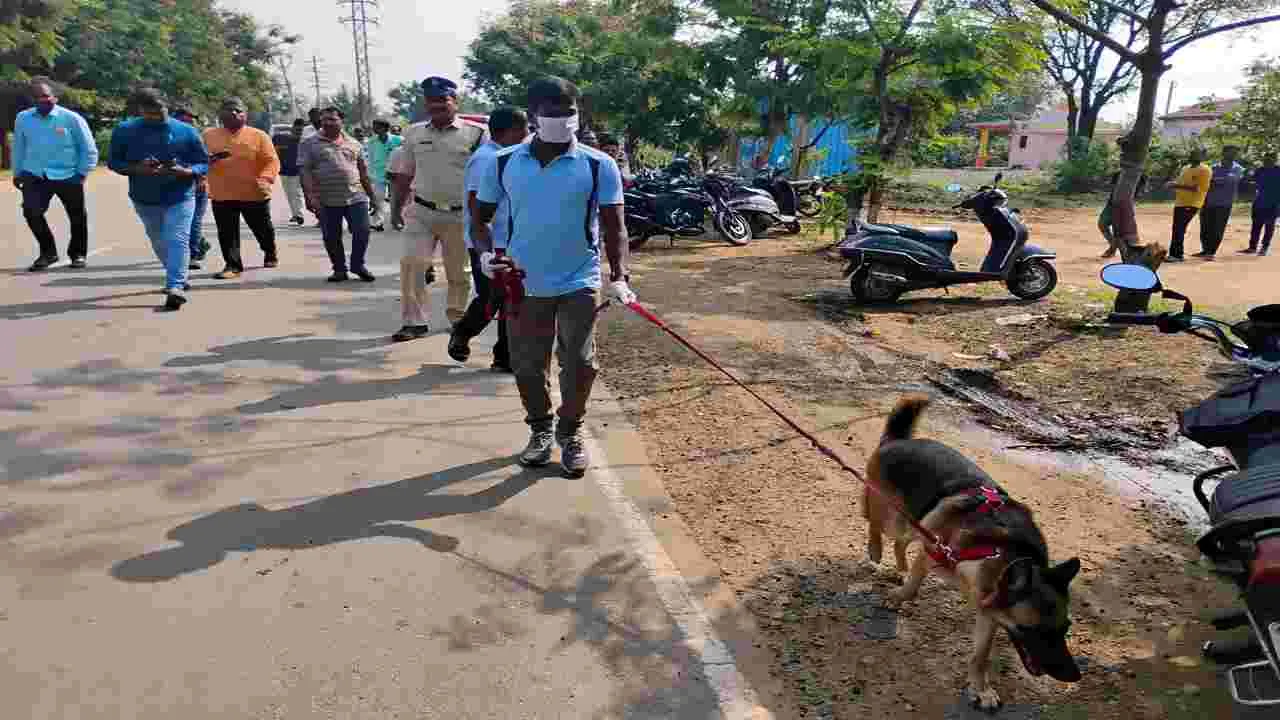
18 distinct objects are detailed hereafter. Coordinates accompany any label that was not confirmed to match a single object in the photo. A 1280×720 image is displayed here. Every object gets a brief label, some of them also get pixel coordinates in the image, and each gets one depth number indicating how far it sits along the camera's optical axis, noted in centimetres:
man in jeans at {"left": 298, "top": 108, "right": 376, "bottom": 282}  823
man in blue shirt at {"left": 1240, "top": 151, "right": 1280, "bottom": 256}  1327
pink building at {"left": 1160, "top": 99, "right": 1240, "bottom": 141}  4906
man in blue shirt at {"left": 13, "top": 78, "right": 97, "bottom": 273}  827
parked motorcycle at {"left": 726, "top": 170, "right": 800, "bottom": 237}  1406
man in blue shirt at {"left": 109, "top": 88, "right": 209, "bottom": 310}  703
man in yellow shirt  1283
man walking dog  390
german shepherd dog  239
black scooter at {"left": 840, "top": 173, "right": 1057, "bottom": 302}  884
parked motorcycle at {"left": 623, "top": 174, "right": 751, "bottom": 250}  1288
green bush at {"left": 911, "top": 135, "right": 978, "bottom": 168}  1215
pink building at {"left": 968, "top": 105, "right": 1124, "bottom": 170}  5478
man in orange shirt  841
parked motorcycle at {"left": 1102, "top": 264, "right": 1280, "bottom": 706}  203
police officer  615
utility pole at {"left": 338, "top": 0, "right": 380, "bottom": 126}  5994
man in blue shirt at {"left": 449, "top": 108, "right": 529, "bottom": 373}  466
